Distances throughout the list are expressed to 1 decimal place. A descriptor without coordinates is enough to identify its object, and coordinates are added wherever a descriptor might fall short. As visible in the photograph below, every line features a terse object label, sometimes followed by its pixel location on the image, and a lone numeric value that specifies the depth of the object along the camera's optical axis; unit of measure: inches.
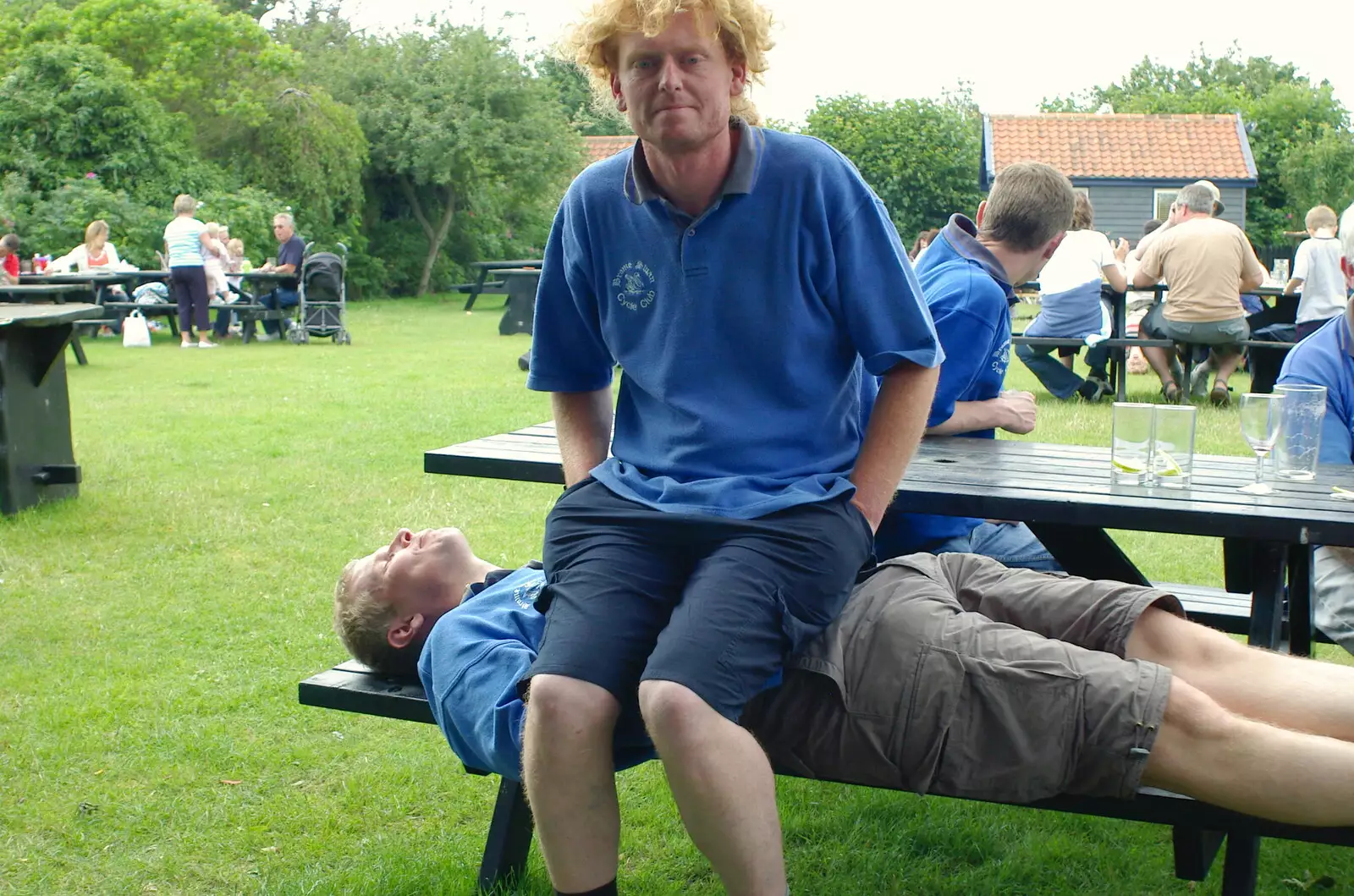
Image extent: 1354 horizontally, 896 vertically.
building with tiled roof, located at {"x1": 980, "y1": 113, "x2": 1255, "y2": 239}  1576.0
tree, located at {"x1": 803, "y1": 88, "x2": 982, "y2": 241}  1464.1
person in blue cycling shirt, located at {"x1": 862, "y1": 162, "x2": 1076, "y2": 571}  126.8
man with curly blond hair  85.0
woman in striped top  617.3
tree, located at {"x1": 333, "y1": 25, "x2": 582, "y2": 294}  1187.3
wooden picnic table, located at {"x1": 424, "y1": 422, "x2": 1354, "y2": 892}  100.2
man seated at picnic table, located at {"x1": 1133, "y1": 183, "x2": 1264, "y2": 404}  401.7
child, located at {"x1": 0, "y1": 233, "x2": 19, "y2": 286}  609.6
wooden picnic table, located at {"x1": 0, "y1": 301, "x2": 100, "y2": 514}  239.1
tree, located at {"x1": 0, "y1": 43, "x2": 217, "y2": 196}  880.3
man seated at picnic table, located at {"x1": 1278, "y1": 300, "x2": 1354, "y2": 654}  122.7
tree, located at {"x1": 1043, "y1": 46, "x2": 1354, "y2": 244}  1736.0
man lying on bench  83.9
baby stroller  659.4
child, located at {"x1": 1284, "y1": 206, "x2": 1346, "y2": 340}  393.4
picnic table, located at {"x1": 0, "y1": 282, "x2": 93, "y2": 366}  486.3
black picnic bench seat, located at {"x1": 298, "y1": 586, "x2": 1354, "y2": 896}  85.4
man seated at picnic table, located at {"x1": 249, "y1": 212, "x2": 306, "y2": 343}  674.2
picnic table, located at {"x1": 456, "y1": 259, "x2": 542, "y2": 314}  916.7
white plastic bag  629.9
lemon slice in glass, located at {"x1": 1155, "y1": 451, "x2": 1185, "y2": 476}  114.2
